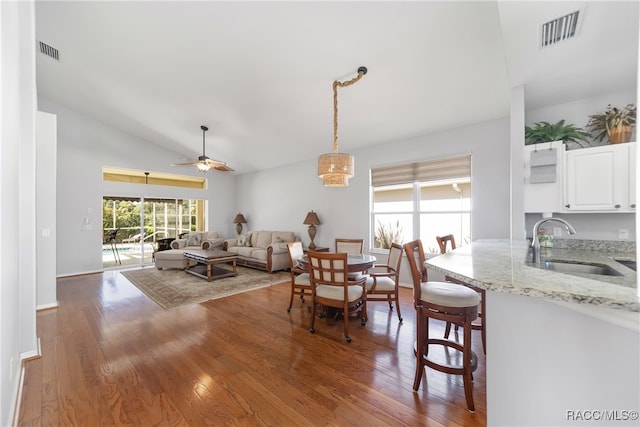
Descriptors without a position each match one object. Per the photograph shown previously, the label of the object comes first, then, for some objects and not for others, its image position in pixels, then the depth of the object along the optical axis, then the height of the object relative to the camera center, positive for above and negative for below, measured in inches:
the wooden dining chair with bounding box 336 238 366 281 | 156.2 -21.2
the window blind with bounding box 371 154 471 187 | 157.6 +29.5
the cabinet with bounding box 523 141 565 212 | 97.2 +11.8
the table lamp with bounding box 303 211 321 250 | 225.6 -7.6
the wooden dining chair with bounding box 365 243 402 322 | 116.7 -34.1
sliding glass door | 247.9 -13.9
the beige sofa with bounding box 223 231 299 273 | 220.4 -34.4
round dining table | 111.6 -23.6
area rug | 152.1 -51.1
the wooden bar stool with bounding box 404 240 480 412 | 65.9 -28.2
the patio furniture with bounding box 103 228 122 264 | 247.1 -26.3
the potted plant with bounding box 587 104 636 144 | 88.7 +33.6
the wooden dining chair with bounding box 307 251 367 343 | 101.2 -30.3
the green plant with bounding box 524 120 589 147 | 101.5 +33.4
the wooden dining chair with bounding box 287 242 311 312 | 126.0 -31.9
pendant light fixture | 108.8 +20.6
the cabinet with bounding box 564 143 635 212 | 85.4 +12.3
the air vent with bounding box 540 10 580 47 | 70.2 +55.1
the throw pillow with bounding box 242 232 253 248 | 270.5 -29.8
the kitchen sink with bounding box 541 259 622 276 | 73.8 -16.7
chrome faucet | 77.4 -11.2
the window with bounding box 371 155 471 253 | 161.3 +8.1
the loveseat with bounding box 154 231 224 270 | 224.6 -33.6
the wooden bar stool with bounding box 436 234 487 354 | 85.9 -33.3
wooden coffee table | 192.7 -37.3
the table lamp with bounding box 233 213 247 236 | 307.0 -8.7
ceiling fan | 171.6 +35.4
